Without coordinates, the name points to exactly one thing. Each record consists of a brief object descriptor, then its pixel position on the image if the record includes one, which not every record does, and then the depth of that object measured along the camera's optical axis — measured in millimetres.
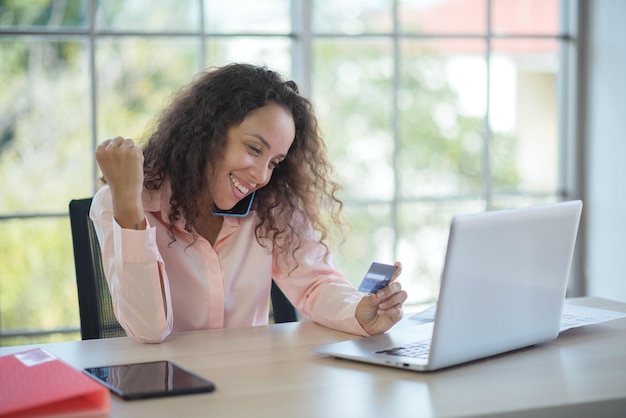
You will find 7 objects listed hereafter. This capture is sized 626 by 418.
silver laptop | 2128
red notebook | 1949
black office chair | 2677
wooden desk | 1992
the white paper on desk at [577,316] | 2498
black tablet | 2043
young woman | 2664
